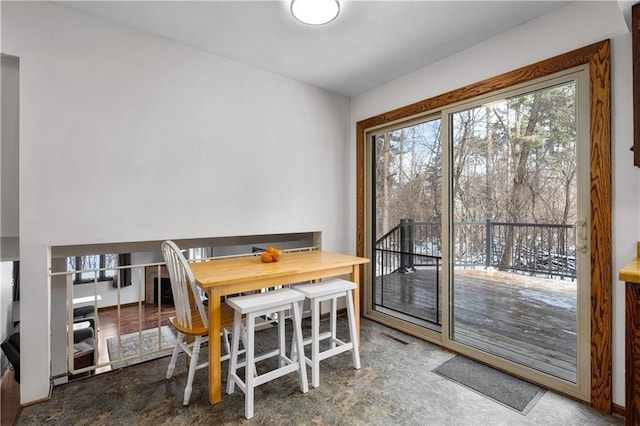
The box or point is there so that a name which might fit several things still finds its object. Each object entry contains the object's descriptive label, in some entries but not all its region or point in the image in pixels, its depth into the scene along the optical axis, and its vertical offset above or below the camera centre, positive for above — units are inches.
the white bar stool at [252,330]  71.7 -29.5
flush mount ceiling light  77.2 +54.0
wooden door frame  72.2 -0.7
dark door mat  77.2 -48.2
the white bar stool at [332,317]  83.5 -30.9
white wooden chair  74.4 -24.9
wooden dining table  74.8 -16.7
